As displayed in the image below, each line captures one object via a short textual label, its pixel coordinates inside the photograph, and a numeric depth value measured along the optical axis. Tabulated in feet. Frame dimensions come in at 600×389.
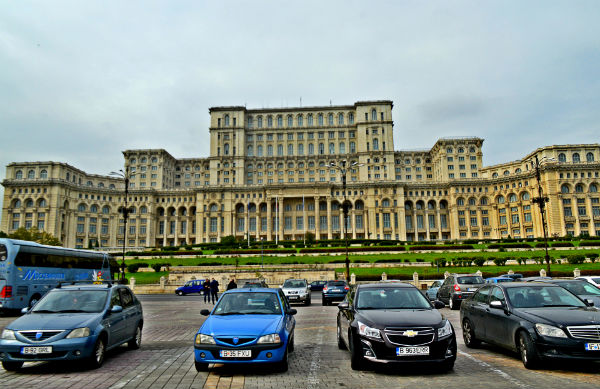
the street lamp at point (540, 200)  115.75
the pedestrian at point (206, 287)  86.63
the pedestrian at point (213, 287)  82.10
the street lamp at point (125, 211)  113.35
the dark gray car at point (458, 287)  64.54
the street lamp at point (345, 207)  95.96
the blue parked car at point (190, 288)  121.70
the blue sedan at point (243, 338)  24.86
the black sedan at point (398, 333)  24.47
